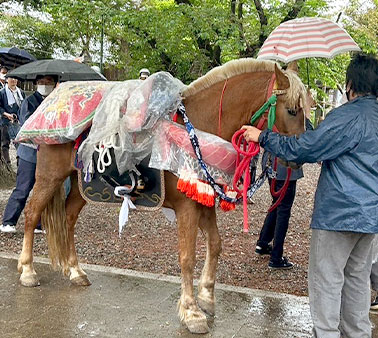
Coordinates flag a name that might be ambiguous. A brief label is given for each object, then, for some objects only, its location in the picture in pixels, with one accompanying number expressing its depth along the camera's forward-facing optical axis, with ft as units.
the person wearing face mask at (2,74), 29.22
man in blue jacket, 9.06
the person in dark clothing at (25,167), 17.15
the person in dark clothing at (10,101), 26.57
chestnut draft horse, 10.43
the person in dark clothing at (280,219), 15.34
